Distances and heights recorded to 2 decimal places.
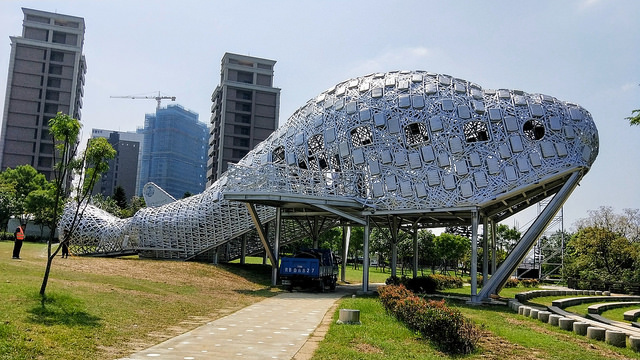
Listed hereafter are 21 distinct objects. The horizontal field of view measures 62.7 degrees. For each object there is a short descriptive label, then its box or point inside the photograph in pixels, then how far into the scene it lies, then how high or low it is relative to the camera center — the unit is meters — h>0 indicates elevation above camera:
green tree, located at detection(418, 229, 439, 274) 79.75 +2.05
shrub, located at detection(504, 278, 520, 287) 52.32 -2.11
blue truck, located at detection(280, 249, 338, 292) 34.38 -1.19
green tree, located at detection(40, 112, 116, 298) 17.38 +3.07
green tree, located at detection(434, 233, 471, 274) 76.44 +1.90
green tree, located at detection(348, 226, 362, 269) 79.12 +2.38
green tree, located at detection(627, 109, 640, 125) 19.93 +5.58
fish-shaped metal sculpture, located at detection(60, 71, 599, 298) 31.66 +6.77
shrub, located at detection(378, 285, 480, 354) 13.85 -1.90
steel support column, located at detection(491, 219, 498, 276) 39.08 +1.52
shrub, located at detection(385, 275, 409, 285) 37.28 -1.70
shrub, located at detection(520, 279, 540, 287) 54.71 -2.11
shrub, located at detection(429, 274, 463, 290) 43.53 -2.00
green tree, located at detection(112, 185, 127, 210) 108.76 +9.83
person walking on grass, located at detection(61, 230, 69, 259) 37.03 -0.63
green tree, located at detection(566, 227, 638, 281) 51.78 +1.07
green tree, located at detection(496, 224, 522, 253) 86.81 +4.19
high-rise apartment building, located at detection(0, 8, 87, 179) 102.38 +31.53
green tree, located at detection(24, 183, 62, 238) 68.75 +4.61
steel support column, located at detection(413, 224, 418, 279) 44.41 +0.57
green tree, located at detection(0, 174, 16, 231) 67.94 +4.55
